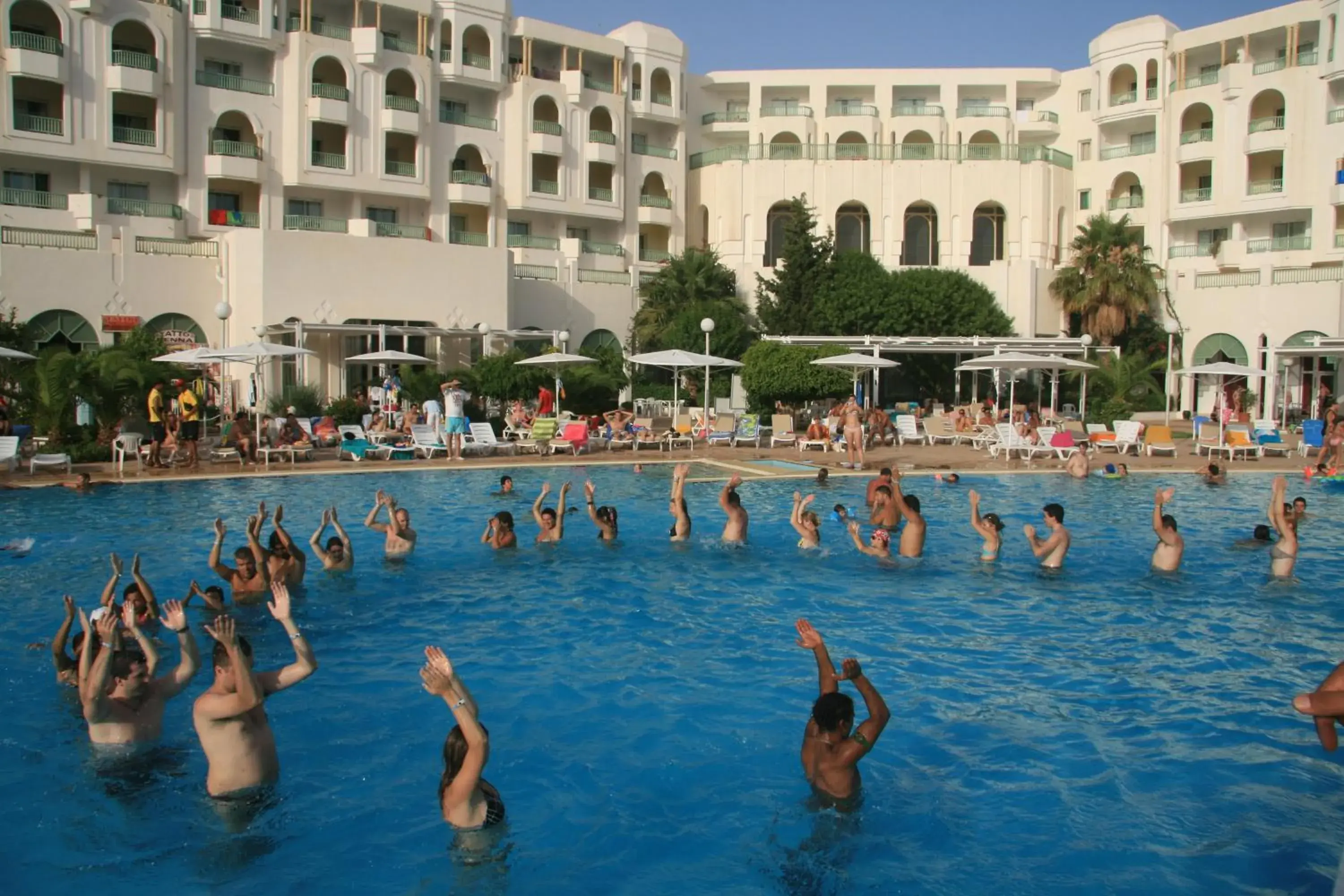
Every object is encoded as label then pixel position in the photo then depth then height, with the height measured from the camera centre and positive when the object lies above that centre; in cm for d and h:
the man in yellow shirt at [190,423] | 1836 -34
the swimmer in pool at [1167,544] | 1134 -136
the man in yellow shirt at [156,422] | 1803 -33
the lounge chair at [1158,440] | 2273 -55
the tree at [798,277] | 3612 +426
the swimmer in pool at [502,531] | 1265 -141
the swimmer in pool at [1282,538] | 1048 -122
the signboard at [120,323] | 2878 +202
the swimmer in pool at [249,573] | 959 -147
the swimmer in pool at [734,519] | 1233 -126
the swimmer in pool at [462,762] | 470 -165
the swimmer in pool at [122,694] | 607 -167
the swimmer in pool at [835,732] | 562 -165
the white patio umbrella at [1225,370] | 2450 +96
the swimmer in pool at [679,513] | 1262 -122
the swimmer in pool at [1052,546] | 1154 -138
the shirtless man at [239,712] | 532 -155
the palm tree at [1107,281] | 3703 +438
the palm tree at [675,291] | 3731 +390
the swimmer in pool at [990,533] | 1196 -130
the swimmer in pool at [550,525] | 1277 -135
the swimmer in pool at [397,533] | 1185 -137
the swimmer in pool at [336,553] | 1082 -146
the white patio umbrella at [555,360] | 2500 +104
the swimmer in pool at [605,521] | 1305 -133
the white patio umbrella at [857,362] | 2534 +108
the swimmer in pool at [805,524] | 1189 -124
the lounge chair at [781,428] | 2412 -42
